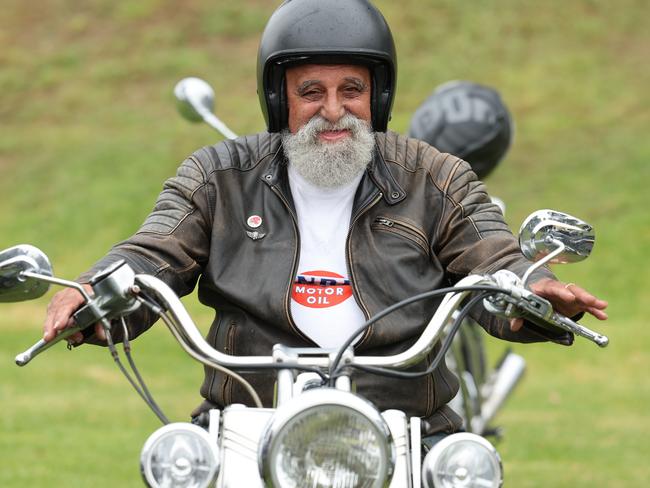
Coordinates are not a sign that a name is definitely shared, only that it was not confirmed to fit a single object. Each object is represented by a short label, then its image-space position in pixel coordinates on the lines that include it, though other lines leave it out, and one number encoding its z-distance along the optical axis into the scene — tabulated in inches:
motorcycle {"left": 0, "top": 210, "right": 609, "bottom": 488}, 203.1
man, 296.6
